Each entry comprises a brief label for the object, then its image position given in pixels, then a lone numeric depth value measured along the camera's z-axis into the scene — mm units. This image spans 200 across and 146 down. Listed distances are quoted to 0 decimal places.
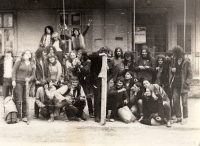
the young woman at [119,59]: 8086
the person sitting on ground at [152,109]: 7926
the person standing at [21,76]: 8047
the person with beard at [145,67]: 8125
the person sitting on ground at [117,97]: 8016
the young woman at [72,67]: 8117
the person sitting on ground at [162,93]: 7992
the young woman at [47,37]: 8562
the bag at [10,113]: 7977
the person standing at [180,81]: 8062
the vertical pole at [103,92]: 7773
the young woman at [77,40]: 8547
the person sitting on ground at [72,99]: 8031
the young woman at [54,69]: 8078
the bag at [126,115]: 7965
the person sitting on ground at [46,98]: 8055
